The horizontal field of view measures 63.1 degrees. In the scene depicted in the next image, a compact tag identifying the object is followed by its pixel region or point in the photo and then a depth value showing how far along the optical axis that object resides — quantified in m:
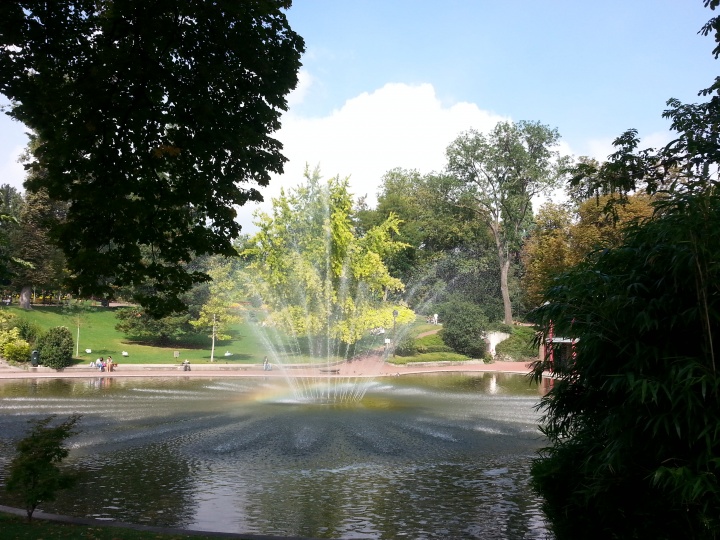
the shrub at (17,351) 40.50
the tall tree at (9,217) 14.34
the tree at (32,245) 57.12
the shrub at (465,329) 61.19
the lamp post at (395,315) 43.38
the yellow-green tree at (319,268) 40.31
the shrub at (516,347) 60.38
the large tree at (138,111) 10.60
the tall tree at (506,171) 68.44
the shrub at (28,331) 45.72
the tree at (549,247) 52.19
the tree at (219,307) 51.12
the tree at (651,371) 5.80
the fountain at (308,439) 10.91
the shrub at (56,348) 40.00
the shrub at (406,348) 59.28
